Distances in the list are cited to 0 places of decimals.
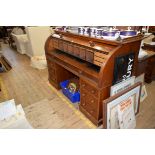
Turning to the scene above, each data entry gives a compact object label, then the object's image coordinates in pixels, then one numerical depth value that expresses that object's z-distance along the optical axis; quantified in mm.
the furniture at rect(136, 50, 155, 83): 2500
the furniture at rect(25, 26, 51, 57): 4219
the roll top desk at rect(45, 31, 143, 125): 1614
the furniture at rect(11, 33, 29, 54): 4882
